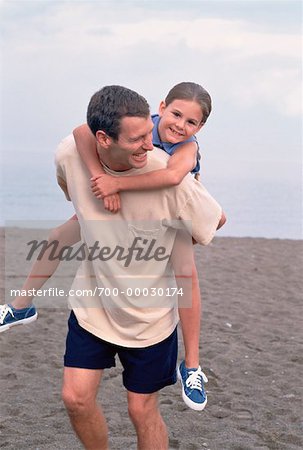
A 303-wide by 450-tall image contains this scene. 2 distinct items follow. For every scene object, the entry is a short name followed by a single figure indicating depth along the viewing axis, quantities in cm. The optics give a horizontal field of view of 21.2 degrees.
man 337
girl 329
